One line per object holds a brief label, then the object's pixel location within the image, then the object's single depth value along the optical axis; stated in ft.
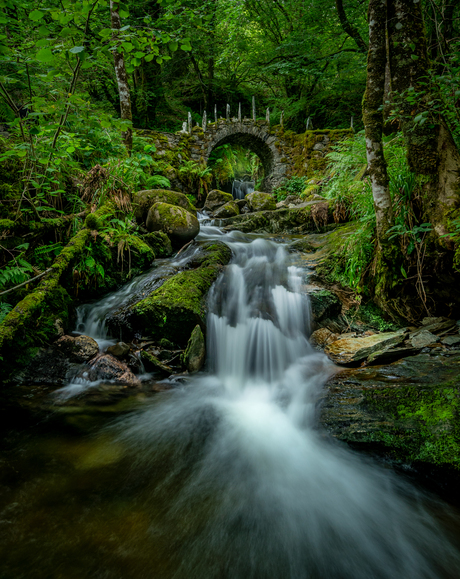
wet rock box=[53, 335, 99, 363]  11.12
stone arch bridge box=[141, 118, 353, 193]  41.56
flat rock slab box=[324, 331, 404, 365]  9.96
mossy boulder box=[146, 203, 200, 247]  19.86
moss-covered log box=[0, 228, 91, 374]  9.64
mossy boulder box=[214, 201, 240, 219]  32.22
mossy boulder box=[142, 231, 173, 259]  18.83
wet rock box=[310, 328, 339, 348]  12.49
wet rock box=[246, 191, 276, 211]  32.73
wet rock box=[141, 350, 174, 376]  11.52
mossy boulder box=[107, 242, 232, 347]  12.35
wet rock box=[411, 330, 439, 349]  9.22
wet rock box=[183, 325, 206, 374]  11.85
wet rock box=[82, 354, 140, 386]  10.64
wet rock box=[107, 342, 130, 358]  11.67
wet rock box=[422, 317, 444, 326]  9.99
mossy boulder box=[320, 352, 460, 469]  6.40
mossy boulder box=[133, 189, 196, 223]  20.83
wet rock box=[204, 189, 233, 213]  37.06
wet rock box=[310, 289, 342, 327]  13.32
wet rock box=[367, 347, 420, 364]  9.16
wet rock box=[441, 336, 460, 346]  8.94
